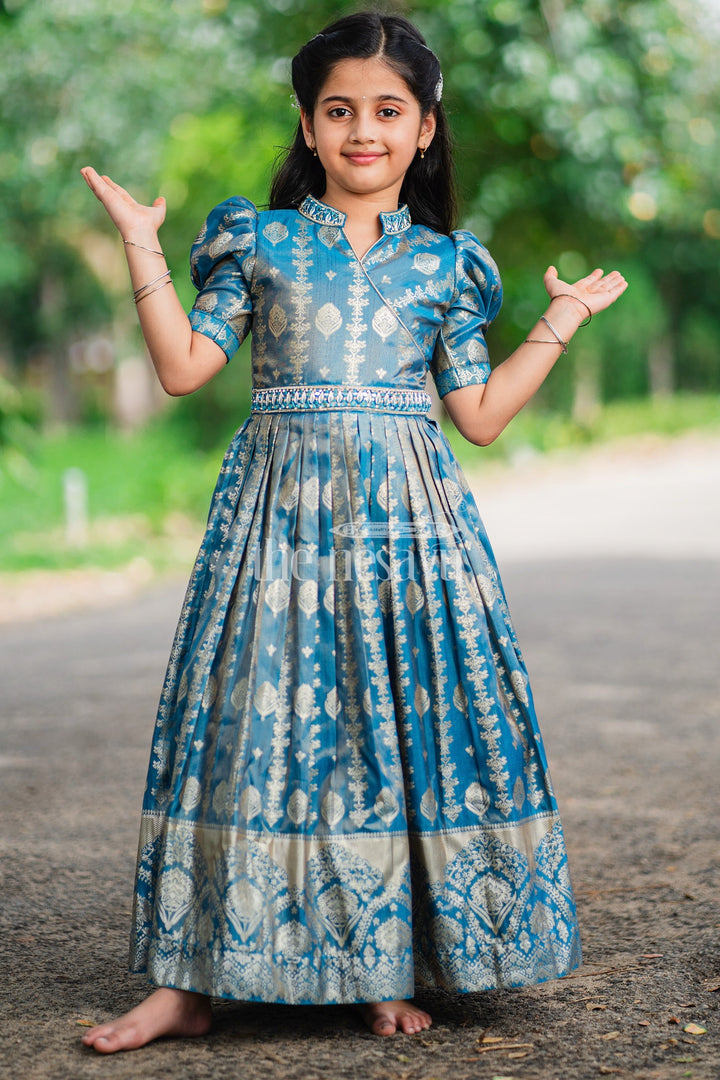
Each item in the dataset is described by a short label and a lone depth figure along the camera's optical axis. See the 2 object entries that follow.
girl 2.42
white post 12.01
